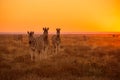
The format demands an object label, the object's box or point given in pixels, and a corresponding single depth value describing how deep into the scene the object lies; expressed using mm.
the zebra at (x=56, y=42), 26111
